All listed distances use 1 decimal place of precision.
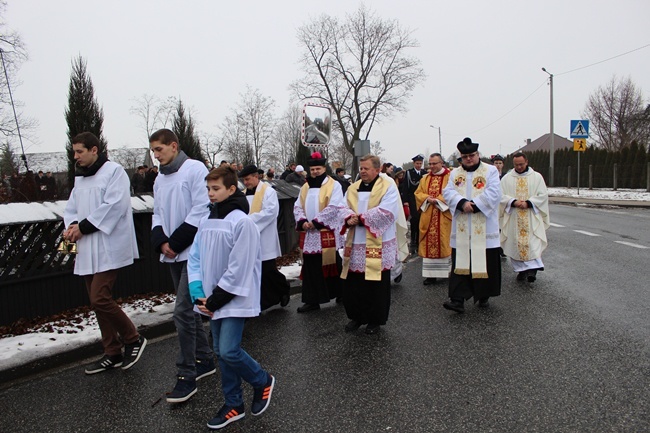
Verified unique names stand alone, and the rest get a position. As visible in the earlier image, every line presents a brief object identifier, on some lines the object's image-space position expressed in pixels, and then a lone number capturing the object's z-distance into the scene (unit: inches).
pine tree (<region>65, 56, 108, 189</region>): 626.5
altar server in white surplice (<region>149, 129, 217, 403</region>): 148.9
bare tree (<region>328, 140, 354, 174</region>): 2293.3
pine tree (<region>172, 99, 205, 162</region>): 935.7
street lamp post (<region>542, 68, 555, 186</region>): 1291.8
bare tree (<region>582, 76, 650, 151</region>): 1808.6
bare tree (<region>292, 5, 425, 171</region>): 1686.8
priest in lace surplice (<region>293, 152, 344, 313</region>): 236.5
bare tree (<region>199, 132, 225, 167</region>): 1537.9
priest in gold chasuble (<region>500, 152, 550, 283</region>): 292.0
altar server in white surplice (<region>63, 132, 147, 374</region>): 164.7
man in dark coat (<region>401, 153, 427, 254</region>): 400.5
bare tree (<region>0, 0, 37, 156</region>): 833.2
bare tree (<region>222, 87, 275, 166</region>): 1433.3
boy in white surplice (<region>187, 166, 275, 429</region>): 125.3
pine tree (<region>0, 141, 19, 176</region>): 815.8
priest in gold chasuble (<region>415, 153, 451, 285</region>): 291.6
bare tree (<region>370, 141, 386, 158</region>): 2465.6
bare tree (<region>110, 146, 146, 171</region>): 1748.5
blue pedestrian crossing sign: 906.7
